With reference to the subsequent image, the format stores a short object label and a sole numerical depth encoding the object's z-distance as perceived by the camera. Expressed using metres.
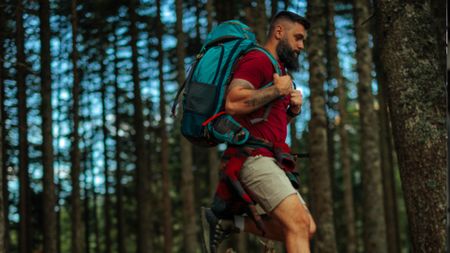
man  4.64
